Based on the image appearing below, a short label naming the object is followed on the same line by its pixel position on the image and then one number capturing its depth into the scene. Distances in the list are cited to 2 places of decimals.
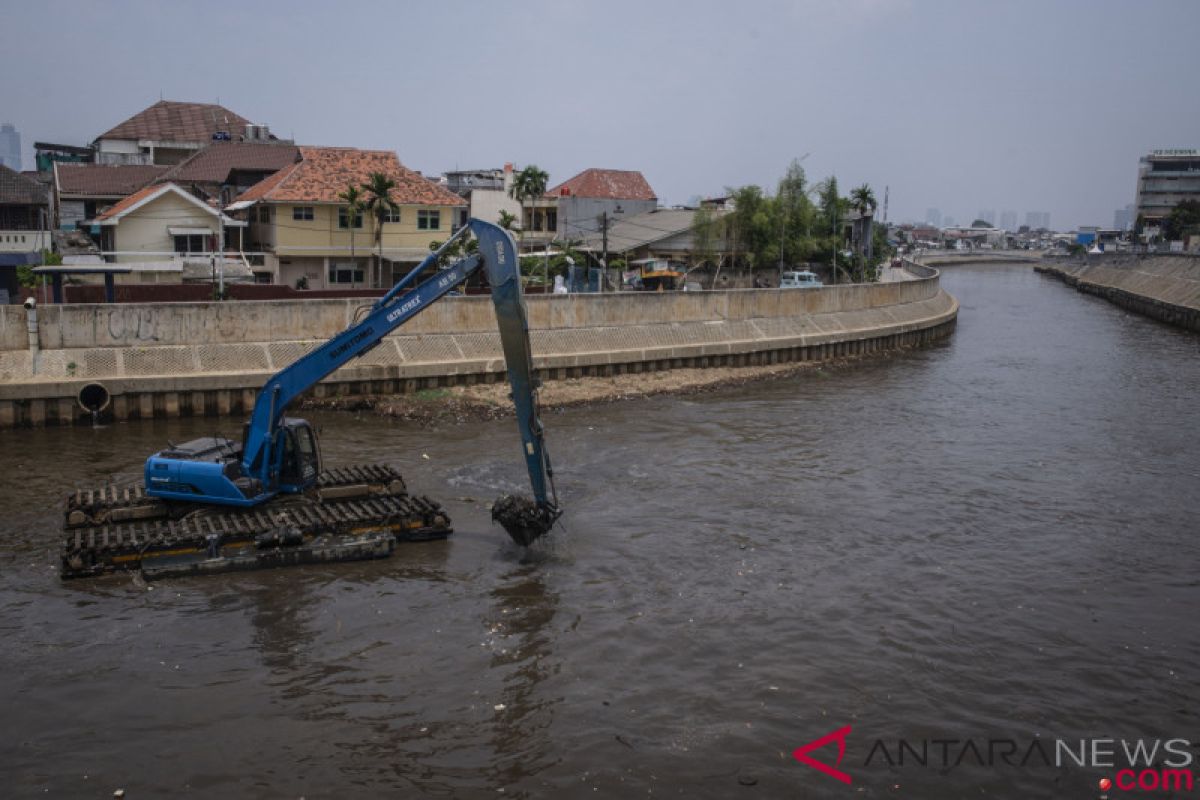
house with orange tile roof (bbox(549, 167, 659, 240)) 61.59
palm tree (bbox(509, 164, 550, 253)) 57.71
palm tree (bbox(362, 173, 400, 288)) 39.84
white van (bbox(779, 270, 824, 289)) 51.06
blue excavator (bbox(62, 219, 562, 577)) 14.32
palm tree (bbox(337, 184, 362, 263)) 39.88
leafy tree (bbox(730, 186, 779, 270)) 54.09
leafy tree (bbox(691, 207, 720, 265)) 53.16
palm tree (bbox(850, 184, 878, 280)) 71.36
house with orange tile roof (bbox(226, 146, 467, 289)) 41.28
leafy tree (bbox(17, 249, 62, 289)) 32.57
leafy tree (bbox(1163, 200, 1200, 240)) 116.00
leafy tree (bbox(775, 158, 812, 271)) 55.93
